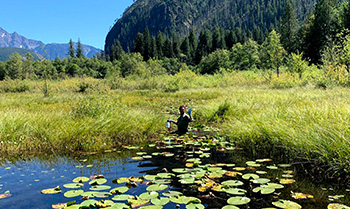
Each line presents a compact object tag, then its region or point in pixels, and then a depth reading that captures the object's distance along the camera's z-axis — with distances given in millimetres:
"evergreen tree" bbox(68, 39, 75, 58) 93319
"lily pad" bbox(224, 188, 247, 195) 3189
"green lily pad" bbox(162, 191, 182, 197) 3148
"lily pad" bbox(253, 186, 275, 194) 3193
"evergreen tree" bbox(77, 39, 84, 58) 102000
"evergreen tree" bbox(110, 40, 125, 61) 92800
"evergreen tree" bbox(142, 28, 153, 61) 84562
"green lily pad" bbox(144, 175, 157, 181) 3813
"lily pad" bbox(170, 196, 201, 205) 2941
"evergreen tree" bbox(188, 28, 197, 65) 84962
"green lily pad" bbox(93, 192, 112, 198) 3176
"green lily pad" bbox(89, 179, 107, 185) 3723
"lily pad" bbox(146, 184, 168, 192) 3352
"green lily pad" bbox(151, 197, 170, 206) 2885
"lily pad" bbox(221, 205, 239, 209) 2787
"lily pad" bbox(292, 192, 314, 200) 3139
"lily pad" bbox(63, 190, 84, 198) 3213
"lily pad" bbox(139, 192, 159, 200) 3055
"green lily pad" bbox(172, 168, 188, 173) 4082
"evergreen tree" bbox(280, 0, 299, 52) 61906
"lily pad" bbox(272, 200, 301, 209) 2830
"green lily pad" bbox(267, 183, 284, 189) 3377
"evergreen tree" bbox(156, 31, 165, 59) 85488
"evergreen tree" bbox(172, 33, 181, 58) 84562
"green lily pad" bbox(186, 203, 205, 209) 2762
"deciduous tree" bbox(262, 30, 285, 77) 26591
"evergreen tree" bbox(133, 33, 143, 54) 90062
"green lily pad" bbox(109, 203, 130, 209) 2757
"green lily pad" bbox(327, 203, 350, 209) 2793
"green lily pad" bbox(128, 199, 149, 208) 2904
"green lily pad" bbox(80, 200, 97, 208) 2855
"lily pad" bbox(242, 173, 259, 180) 3746
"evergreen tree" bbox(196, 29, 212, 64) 84438
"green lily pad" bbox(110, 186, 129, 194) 3324
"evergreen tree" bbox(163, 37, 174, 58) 85188
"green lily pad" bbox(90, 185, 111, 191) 3432
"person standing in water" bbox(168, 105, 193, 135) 7098
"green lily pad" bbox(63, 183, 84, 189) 3517
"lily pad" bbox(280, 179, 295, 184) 3665
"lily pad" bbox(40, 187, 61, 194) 3430
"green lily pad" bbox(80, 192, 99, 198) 3150
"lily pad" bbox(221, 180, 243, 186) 3479
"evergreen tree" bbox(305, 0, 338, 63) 47062
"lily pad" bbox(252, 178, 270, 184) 3559
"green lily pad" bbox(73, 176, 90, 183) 3822
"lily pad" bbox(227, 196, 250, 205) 2908
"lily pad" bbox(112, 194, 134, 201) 3046
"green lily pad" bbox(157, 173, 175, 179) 3809
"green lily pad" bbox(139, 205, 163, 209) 2781
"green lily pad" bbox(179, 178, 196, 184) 3613
